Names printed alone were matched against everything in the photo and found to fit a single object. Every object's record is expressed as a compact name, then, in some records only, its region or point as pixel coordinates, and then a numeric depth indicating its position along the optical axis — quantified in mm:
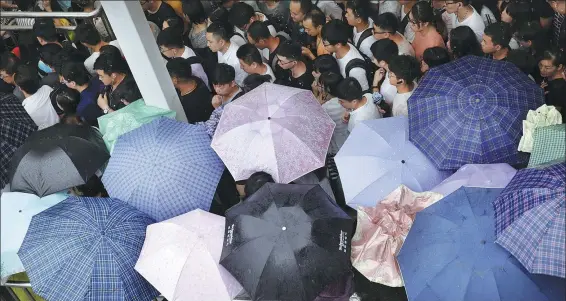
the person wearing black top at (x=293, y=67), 6410
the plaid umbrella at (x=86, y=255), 4973
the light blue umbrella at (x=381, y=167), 5336
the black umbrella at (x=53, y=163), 5773
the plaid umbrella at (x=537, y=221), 4223
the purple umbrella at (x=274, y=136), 5492
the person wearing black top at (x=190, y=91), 6418
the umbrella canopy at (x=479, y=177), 5016
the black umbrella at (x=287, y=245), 4641
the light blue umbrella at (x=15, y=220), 5496
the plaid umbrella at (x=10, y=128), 6172
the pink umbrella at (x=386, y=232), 4977
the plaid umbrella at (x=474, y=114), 5188
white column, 5520
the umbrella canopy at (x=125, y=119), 6055
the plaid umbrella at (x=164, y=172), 5508
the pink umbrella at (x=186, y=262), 4910
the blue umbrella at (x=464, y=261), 4387
